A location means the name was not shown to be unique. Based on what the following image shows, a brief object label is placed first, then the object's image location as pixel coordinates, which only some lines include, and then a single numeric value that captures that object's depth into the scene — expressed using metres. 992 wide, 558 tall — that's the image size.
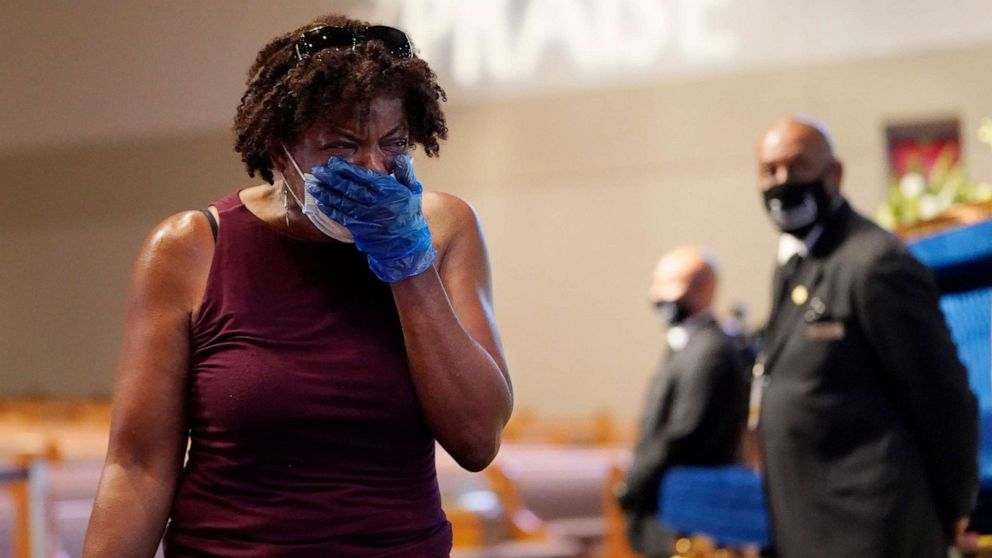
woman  2.81
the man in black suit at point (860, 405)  5.53
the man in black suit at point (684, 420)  8.58
